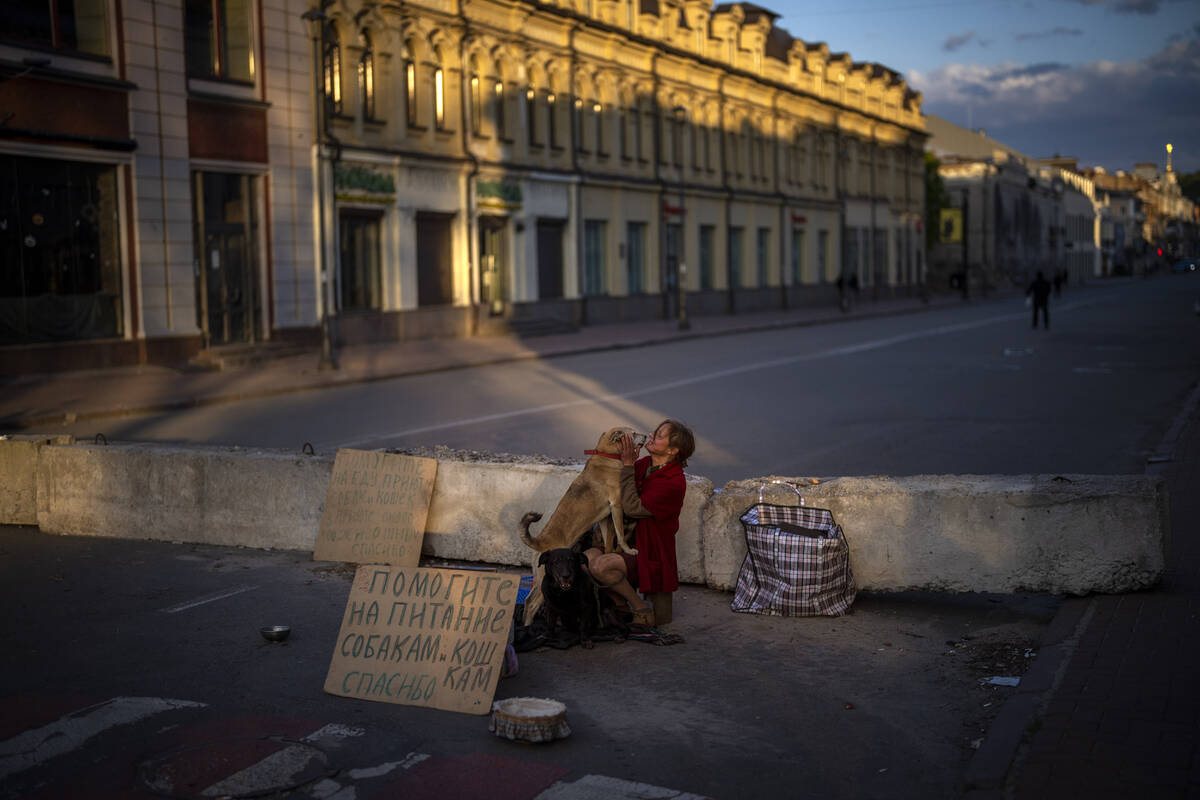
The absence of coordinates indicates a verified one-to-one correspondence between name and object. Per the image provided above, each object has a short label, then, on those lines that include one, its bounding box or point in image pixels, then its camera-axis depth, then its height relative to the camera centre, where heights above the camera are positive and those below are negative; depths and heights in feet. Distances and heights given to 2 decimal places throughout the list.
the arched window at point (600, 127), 143.43 +21.01
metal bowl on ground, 22.16 -5.58
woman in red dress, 22.17 -3.66
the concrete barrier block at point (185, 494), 29.68 -4.29
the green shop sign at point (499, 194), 121.70 +11.68
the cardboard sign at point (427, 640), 18.97 -5.07
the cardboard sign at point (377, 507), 27.71 -4.29
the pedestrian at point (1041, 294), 127.95 +0.60
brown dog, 21.97 -3.51
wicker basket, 17.04 -5.60
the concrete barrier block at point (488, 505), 27.04 -4.24
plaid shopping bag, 23.35 -4.86
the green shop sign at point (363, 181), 102.37 +11.25
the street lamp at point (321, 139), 80.89 +13.91
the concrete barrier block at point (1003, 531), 23.04 -4.32
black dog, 20.98 -4.89
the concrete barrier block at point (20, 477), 32.89 -4.08
